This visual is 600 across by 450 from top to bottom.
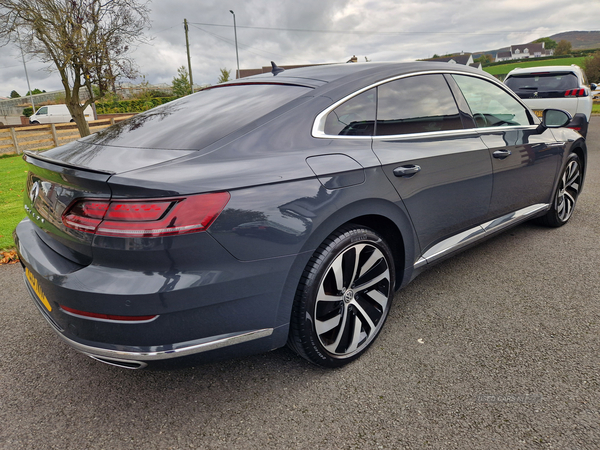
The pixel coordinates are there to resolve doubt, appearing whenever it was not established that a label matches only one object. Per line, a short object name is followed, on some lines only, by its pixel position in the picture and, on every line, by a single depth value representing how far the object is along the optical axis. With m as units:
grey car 1.69
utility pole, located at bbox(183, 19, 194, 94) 34.84
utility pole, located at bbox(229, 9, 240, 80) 37.38
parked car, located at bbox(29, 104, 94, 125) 31.92
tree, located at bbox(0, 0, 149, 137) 13.69
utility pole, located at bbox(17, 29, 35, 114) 14.06
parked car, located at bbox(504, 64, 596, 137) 8.84
